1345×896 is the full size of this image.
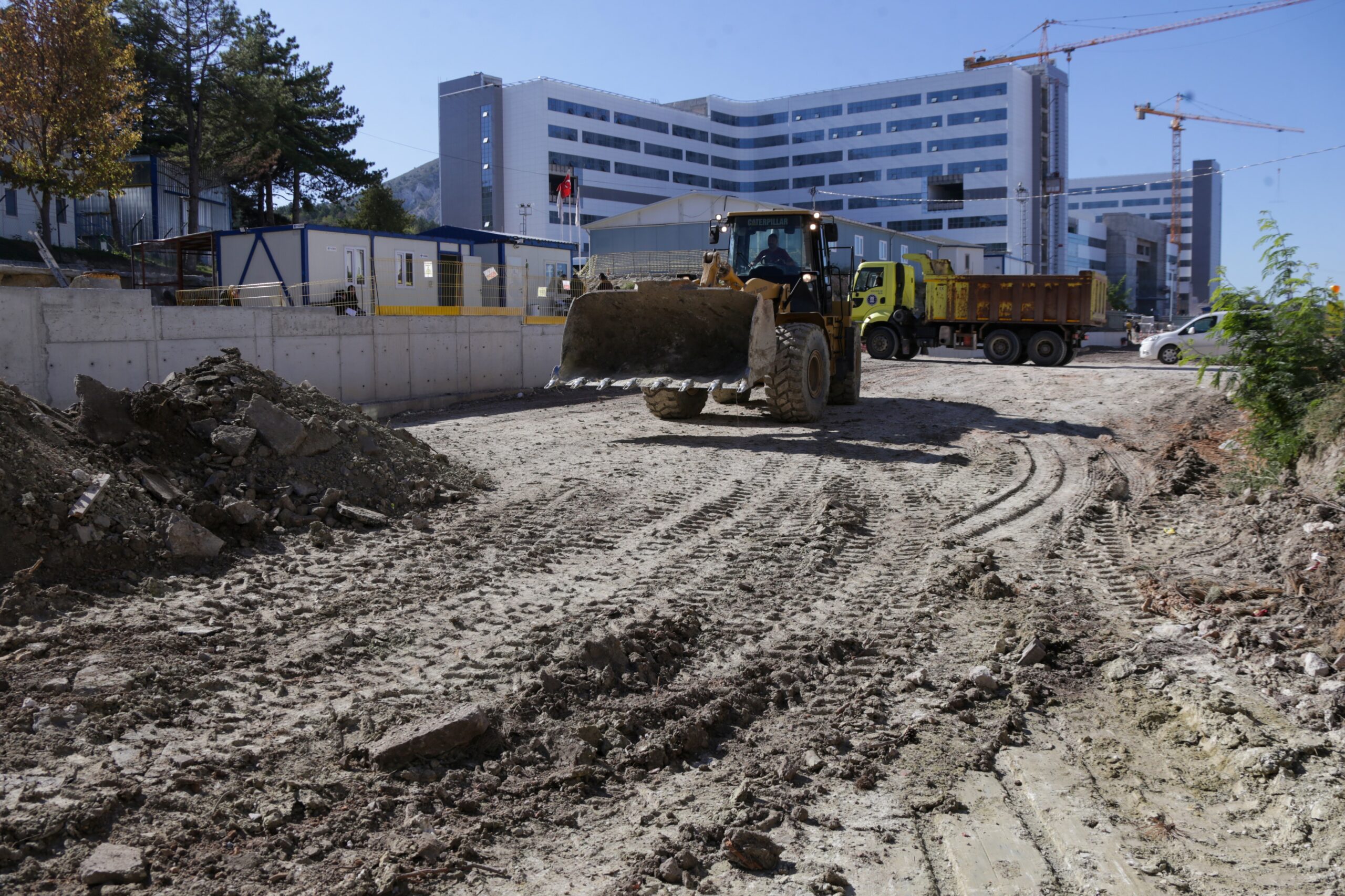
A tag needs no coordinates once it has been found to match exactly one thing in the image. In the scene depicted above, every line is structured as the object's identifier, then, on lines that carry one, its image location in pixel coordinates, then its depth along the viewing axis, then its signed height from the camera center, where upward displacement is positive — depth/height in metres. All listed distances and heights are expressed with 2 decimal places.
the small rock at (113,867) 3.03 -1.58
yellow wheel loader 12.15 +0.48
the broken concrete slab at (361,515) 7.41 -1.13
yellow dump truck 25.70 +1.49
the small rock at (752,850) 3.22 -1.64
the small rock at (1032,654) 4.96 -1.50
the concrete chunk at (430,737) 3.84 -1.50
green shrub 8.68 +0.08
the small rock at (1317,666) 4.51 -1.44
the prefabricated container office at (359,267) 24.58 +2.93
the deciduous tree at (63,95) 23.16 +6.79
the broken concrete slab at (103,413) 7.30 -0.33
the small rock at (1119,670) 4.82 -1.55
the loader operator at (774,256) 13.71 +1.57
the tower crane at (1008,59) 98.50 +31.72
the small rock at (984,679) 4.68 -1.54
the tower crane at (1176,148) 120.00 +28.36
